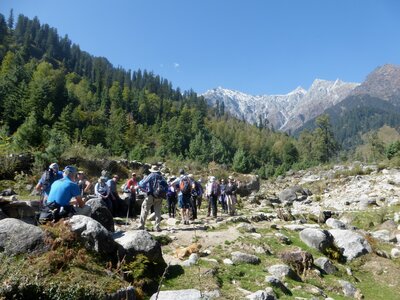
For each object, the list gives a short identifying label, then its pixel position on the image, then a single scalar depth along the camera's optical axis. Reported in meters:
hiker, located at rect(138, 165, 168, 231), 11.63
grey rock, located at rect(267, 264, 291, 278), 9.41
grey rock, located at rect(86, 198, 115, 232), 9.60
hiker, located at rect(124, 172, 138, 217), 15.09
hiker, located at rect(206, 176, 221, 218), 16.53
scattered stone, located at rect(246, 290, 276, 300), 7.30
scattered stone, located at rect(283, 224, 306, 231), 14.69
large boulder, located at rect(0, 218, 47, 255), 6.15
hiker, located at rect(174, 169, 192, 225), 14.28
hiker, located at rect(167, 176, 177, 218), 15.59
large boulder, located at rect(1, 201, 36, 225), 9.23
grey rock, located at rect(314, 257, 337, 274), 10.87
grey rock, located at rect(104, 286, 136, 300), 6.01
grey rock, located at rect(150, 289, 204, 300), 6.55
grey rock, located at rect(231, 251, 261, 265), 9.84
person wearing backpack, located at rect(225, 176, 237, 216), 18.05
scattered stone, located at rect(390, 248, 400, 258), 13.02
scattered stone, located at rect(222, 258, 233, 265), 9.51
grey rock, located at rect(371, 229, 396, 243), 14.91
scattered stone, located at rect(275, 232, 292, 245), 12.53
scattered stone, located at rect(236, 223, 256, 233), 13.18
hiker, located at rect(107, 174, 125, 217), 13.93
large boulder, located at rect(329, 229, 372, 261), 12.53
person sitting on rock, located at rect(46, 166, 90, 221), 7.93
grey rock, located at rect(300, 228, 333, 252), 12.38
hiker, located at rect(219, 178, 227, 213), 18.57
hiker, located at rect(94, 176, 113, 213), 13.23
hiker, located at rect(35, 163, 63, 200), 10.55
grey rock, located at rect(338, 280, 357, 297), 9.62
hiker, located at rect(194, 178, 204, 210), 16.96
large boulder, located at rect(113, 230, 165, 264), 7.83
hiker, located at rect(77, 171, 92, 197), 14.50
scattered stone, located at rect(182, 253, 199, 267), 8.91
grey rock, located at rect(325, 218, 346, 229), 16.35
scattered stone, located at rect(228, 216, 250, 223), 14.79
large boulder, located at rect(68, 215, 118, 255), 7.14
